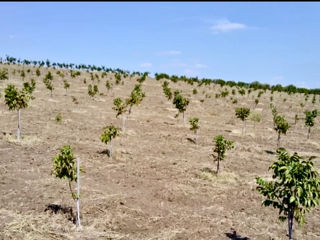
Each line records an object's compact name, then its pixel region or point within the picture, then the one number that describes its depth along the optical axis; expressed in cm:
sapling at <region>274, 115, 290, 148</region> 3312
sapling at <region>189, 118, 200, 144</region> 3408
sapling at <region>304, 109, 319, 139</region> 3822
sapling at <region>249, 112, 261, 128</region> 4844
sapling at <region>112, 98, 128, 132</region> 3481
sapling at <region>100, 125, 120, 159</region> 2583
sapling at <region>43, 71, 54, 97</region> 4988
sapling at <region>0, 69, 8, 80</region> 6088
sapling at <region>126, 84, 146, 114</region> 3888
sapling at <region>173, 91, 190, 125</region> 4188
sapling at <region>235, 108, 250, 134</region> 3938
